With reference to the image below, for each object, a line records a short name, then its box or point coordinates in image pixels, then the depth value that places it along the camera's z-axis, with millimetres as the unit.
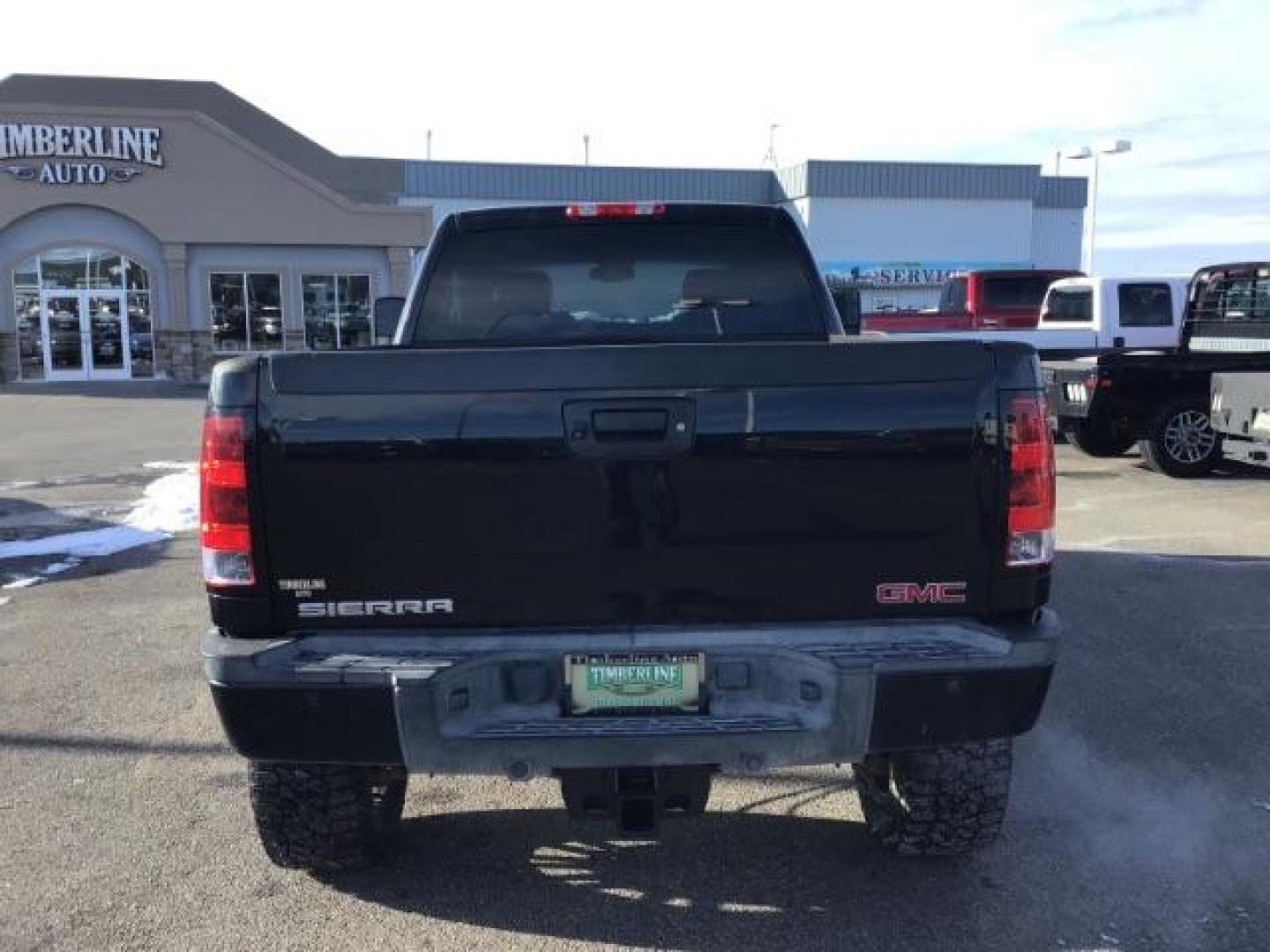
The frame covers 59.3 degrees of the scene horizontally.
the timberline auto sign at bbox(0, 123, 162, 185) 27875
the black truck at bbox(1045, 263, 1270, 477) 11281
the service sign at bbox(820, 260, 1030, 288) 39625
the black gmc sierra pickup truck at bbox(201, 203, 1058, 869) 2814
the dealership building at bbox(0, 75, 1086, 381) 28359
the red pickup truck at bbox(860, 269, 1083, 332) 19203
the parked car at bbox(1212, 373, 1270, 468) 9883
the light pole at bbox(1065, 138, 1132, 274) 31219
